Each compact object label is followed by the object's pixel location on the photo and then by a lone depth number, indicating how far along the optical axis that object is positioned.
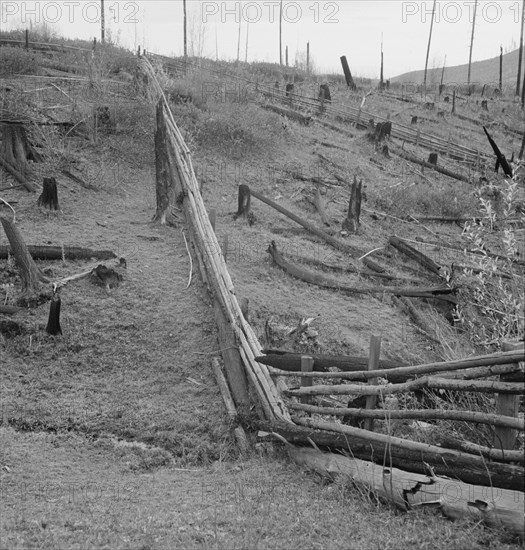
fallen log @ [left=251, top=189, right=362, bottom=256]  10.54
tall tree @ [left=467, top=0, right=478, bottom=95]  46.16
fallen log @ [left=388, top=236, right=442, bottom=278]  10.20
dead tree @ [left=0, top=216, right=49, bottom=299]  7.51
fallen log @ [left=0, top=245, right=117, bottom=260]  8.30
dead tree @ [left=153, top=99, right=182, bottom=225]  10.09
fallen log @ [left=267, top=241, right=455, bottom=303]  9.03
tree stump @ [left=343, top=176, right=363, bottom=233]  11.55
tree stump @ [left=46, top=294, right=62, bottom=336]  6.98
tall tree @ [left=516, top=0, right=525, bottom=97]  35.80
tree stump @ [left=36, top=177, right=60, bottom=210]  9.70
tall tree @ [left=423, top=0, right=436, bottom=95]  46.00
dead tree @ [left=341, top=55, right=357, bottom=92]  27.56
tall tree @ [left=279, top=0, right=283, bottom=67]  43.46
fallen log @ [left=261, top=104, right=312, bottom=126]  17.48
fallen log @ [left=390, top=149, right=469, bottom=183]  16.25
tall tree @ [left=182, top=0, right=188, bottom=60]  33.44
